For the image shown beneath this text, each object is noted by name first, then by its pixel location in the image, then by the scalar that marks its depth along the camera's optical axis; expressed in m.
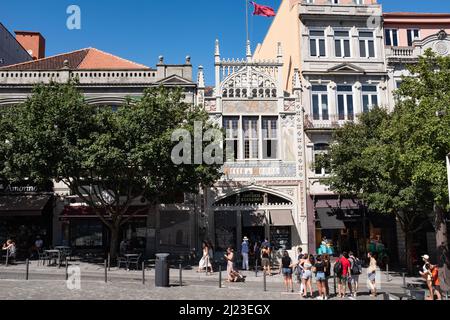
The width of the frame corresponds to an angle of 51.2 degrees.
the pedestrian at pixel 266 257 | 20.47
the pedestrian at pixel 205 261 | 20.88
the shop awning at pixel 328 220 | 25.54
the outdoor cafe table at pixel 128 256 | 20.47
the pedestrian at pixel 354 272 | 16.02
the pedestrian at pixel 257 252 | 23.22
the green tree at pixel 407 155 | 15.50
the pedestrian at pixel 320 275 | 15.29
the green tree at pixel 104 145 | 19.47
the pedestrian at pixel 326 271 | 15.55
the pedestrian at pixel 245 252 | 22.33
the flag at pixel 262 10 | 29.39
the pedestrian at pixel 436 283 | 14.81
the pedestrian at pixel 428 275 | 14.84
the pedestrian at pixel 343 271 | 15.72
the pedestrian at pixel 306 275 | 15.51
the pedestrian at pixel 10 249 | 21.61
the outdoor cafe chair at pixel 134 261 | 20.83
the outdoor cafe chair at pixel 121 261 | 20.82
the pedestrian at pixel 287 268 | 16.81
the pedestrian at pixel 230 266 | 18.84
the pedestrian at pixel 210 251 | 22.76
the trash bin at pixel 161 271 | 16.59
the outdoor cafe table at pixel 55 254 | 20.83
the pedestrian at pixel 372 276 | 16.23
